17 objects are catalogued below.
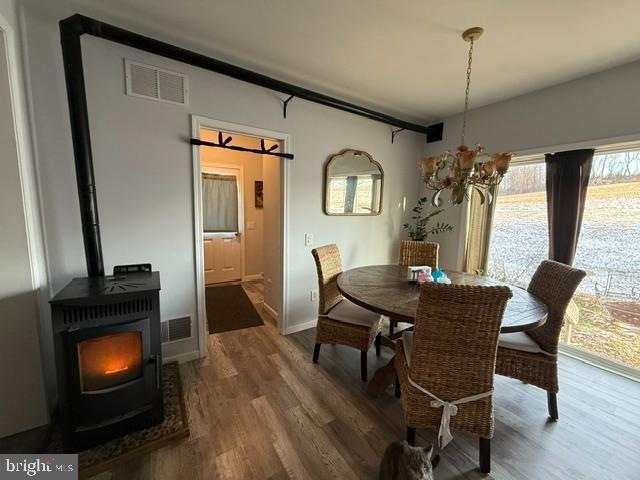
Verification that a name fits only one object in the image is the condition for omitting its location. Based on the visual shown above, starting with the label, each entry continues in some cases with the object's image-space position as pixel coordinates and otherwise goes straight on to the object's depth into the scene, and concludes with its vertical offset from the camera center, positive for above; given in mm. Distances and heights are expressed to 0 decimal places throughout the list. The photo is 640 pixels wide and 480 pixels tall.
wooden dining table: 1436 -555
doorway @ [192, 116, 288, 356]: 2623 -398
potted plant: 3416 -168
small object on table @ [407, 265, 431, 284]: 1979 -481
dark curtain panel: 2355 +170
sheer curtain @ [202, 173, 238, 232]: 4352 +112
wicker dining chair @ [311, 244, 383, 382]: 2053 -867
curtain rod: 2079 +539
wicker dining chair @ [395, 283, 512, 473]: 1180 -717
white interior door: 4395 -658
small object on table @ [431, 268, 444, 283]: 1972 -478
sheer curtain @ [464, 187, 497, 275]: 3021 -245
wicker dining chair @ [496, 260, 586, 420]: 1636 -858
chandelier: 1651 +289
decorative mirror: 2885 +320
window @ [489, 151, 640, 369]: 2197 -327
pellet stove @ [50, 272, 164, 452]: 1285 -807
